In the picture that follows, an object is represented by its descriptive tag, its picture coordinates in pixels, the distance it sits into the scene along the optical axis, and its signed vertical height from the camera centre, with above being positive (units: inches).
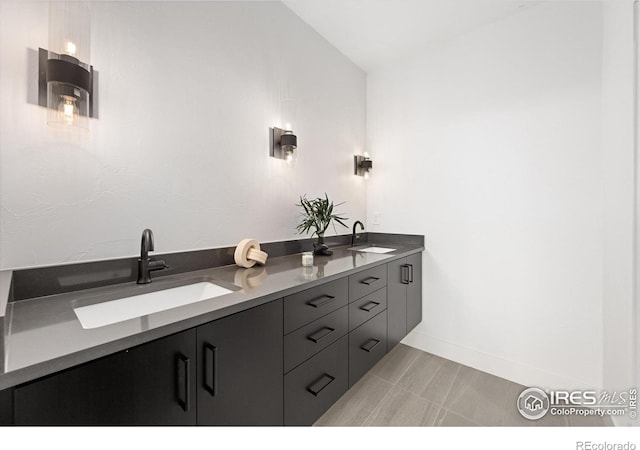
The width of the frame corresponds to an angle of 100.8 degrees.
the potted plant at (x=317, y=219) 79.0 +1.2
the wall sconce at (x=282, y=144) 72.5 +21.8
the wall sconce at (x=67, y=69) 37.9 +22.2
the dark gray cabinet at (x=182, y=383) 23.8 -17.5
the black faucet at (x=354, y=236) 98.6 -5.2
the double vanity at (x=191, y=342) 24.2 -14.5
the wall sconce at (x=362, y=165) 105.7 +23.1
